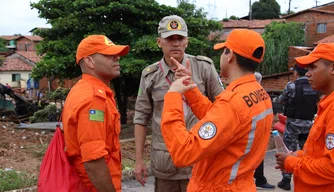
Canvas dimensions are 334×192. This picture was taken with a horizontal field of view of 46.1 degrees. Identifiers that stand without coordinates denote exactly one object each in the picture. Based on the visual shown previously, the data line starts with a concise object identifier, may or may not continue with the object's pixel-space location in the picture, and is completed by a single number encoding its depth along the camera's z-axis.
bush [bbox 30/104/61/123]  13.31
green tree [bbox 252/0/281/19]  55.66
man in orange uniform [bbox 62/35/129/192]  2.30
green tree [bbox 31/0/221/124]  9.22
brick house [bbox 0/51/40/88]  41.53
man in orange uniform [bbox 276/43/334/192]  2.37
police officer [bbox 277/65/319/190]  5.55
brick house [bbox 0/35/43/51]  60.00
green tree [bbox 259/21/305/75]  21.78
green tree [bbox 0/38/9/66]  53.62
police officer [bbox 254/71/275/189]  5.88
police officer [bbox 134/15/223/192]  3.13
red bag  2.29
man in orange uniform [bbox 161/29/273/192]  1.93
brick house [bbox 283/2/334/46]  32.19
